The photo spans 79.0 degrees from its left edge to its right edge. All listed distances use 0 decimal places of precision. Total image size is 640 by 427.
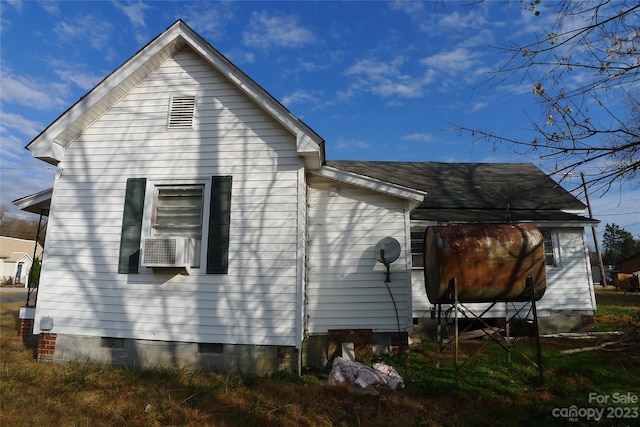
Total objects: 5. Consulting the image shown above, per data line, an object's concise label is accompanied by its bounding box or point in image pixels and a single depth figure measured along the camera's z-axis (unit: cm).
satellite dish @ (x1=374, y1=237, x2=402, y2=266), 852
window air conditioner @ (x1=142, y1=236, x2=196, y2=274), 715
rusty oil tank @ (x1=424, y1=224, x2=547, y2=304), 738
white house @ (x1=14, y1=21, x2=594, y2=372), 738
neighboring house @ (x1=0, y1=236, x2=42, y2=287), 4747
